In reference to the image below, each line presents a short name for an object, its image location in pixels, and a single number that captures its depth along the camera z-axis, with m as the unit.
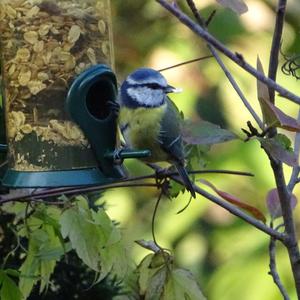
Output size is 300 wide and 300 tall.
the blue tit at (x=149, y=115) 3.98
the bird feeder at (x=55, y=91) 3.99
